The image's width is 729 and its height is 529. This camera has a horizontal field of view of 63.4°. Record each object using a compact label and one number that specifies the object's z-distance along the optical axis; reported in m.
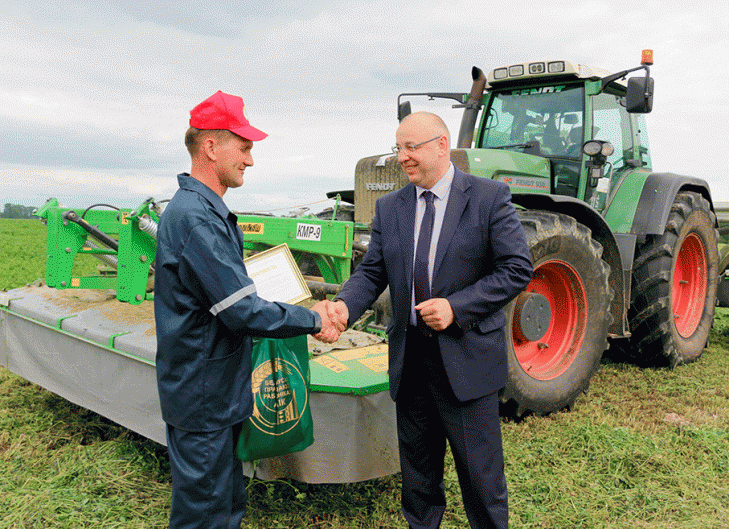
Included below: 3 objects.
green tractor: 3.98
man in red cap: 1.83
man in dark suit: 2.18
